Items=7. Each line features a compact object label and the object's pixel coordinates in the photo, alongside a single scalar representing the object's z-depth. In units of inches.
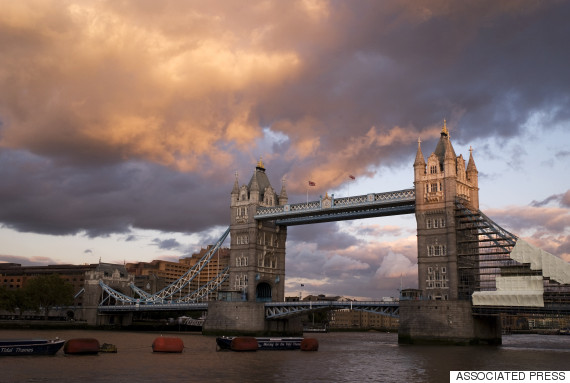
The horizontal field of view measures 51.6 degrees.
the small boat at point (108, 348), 2515.1
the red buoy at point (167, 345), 2598.4
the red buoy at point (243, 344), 2689.5
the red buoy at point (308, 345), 2851.9
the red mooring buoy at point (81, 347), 2319.1
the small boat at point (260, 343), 2694.4
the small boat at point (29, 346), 2183.8
